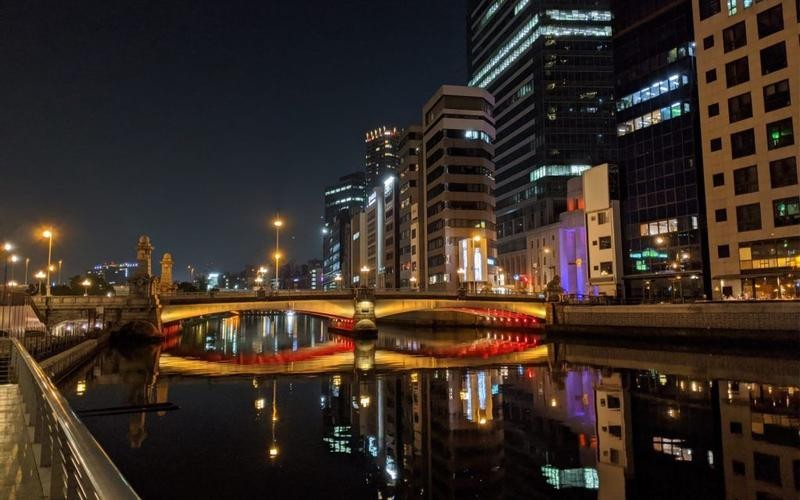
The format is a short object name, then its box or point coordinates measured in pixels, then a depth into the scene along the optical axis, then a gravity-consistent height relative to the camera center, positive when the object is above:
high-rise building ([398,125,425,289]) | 125.38 +19.54
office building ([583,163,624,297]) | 84.75 +9.15
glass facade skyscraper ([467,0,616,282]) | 126.12 +42.63
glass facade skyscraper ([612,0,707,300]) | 76.06 +19.75
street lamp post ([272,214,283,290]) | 74.50 +9.75
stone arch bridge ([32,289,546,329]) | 63.38 -1.21
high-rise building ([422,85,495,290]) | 106.25 +21.61
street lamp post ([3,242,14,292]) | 53.88 +5.31
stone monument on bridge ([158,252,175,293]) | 96.38 +5.19
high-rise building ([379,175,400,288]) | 146.12 +15.90
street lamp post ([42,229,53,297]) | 63.16 +7.70
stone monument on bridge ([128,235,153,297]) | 67.25 +3.39
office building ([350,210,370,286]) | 184.04 +15.49
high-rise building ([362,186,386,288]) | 158.00 +16.55
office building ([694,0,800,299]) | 59.47 +16.50
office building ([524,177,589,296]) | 100.25 +7.93
